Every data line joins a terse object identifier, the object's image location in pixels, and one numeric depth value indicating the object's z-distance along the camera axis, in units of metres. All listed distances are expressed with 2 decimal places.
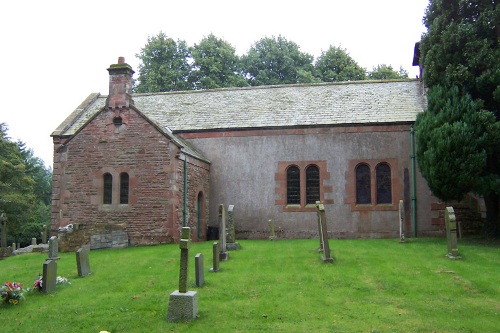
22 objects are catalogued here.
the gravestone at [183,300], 9.32
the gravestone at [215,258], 13.48
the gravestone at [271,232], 22.08
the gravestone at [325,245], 14.27
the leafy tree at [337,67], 44.00
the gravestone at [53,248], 15.47
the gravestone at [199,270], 11.66
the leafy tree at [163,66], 45.03
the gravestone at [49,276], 12.02
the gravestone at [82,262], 13.64
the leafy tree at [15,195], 39.44
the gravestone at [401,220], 19.05
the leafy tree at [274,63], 47.88
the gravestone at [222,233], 15.17
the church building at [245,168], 20.59
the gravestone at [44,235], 26.97
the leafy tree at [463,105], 16.81
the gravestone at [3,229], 21.56
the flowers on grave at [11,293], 11.09
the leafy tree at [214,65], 45.28
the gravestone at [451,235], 14.59
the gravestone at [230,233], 16.95
